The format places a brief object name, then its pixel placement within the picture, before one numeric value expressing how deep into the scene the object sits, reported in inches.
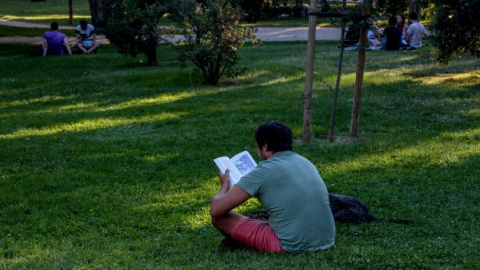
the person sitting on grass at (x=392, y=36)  904.9
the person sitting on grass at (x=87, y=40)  898.7
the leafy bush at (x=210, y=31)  589.0
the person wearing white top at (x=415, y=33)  922.1
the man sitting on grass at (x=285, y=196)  210.5
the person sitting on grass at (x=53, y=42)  861.2
